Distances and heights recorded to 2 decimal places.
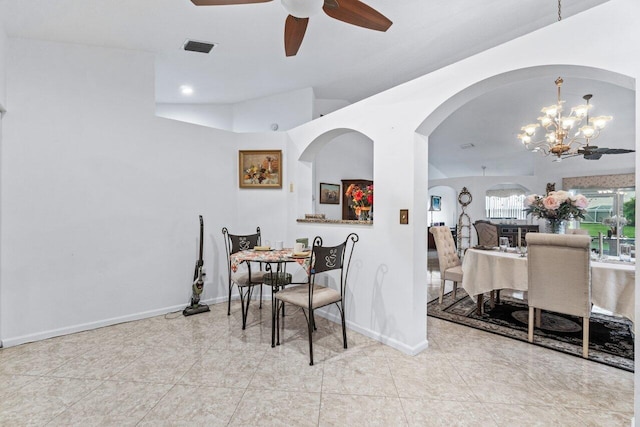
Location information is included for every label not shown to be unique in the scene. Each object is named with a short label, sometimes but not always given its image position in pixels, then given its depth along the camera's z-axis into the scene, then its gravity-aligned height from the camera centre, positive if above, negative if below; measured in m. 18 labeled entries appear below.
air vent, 2.99 +1.80
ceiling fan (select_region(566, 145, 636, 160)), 3.54 +0.82
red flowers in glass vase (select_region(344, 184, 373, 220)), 2.87 +0.16
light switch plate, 2.37 -0.01
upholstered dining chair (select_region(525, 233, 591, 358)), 2.28 -0.49
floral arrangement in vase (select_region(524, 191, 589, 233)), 2.86 +0.09
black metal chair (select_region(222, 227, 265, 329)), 2.95 -0.64
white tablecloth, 2.25 -0.57
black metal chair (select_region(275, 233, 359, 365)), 2.19 -0.67
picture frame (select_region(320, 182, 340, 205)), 5.38 +0.41
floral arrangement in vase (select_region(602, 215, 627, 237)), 5.77 -0.14
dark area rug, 2.37 -1.12
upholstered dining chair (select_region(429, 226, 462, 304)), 3.46 -0.53
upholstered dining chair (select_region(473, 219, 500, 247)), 5.30 -0.34
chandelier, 3.33 +1.11
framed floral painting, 3.78 +0.62
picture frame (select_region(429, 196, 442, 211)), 10.29 +0.44
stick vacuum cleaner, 3.23 -0.86
